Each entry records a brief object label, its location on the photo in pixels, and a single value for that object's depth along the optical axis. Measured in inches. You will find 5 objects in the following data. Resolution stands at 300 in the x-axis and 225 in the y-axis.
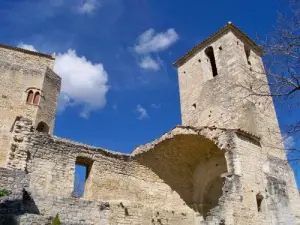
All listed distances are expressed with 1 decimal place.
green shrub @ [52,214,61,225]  256.4
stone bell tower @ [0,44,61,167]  770.8
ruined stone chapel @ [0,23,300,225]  386.9
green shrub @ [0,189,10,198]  274.7
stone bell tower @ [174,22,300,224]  434.3
